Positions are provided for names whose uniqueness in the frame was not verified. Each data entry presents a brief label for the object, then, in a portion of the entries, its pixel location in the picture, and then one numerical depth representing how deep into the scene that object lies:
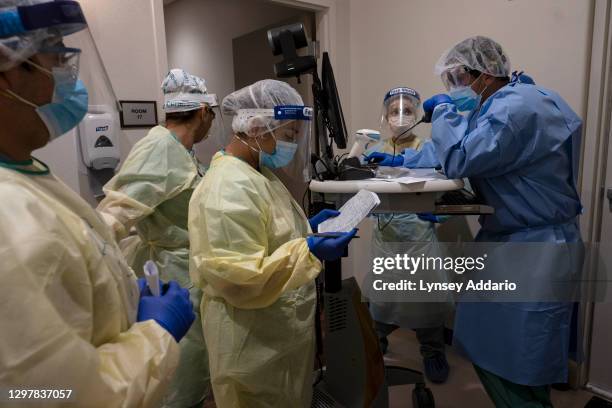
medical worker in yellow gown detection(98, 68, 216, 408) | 1.50
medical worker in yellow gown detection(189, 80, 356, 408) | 0.97
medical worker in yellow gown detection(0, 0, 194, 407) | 0.46
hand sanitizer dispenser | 1.68
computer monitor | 1.54
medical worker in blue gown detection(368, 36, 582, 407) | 1.28
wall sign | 1.96
